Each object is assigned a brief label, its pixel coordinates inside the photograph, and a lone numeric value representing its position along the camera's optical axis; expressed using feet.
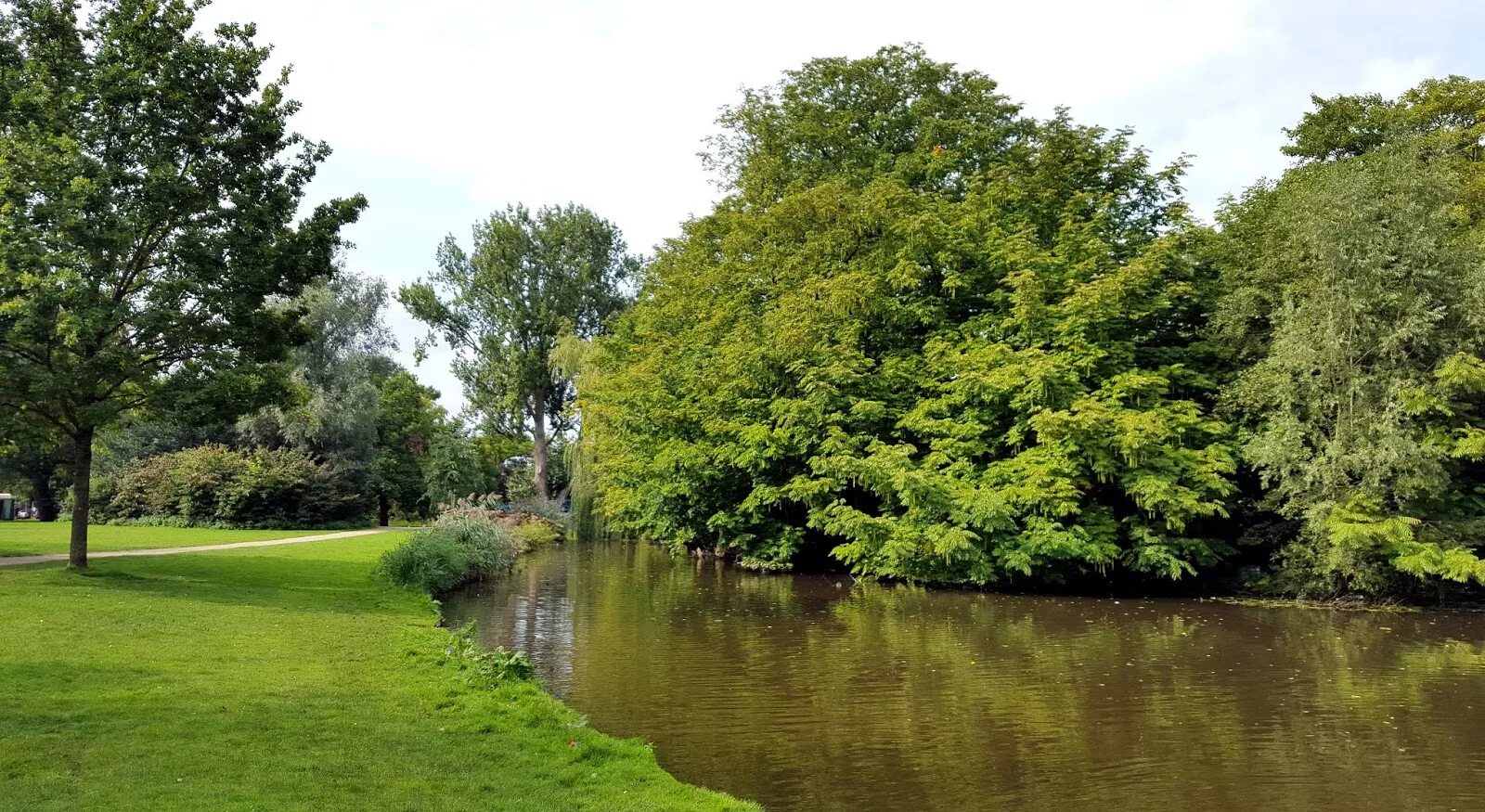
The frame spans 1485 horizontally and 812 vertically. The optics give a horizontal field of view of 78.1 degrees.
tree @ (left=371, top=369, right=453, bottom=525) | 154.92
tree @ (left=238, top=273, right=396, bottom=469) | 136.56
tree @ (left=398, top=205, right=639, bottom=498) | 181.16
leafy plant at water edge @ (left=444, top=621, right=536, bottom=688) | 33.64
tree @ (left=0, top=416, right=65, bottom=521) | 132.36
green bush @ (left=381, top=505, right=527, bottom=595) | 65.51
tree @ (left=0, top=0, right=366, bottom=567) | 52.29
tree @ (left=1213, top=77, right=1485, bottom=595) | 60.75
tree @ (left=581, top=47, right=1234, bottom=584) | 70.54
